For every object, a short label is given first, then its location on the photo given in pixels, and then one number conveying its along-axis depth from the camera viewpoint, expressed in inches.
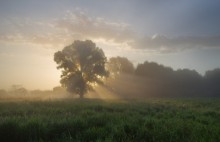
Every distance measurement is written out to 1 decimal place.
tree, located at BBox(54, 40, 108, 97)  1470.1
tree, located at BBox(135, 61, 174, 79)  2207.5
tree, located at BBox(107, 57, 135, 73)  2290.0
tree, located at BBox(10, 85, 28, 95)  4248.5
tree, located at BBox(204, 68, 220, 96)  2185.5
